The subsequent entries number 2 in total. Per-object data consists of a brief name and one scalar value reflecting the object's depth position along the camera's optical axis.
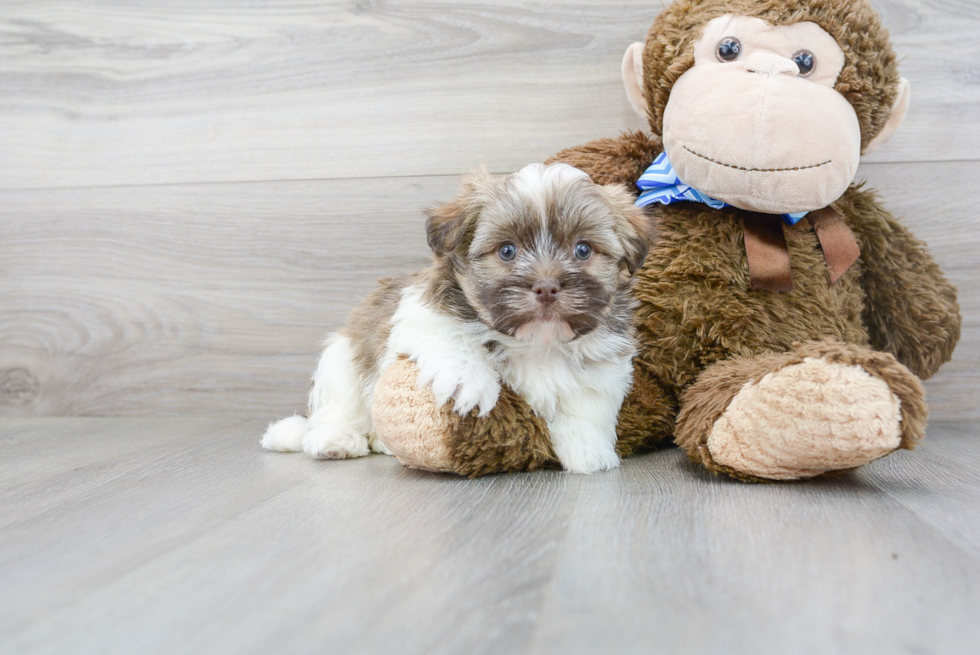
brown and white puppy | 0.59
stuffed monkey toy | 0.58
